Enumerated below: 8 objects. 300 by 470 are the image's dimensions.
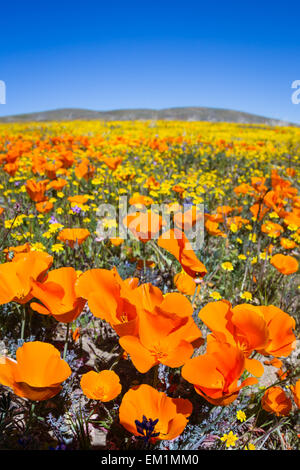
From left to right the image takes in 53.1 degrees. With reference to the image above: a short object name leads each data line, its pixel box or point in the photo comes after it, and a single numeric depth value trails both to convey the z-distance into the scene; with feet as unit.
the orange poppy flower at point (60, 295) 3.50
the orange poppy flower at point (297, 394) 3.69
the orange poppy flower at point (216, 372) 2.98
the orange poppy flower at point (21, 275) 3.81
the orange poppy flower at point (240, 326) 3.15
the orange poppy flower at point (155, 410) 3.10
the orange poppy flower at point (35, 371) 2.97
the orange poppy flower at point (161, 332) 3.15
